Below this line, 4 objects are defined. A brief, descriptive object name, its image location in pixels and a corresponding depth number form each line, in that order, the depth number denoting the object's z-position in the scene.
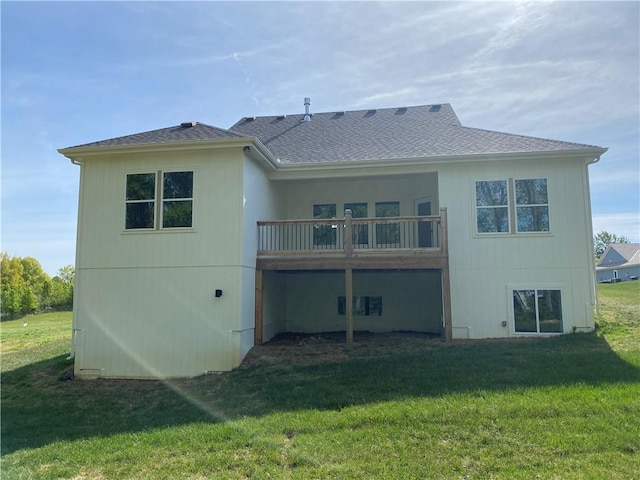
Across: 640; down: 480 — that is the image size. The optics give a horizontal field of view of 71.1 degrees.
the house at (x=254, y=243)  10.08
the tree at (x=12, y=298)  28.67
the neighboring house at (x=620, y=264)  48.12
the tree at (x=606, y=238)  71.44
